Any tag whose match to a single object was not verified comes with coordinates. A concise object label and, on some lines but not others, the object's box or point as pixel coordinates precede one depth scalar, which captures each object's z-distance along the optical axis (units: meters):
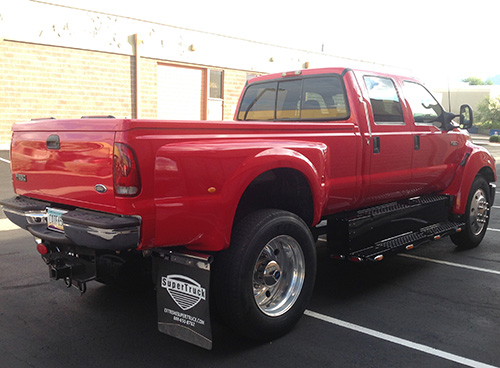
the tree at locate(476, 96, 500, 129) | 53.53
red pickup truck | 3.12
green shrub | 37.90
